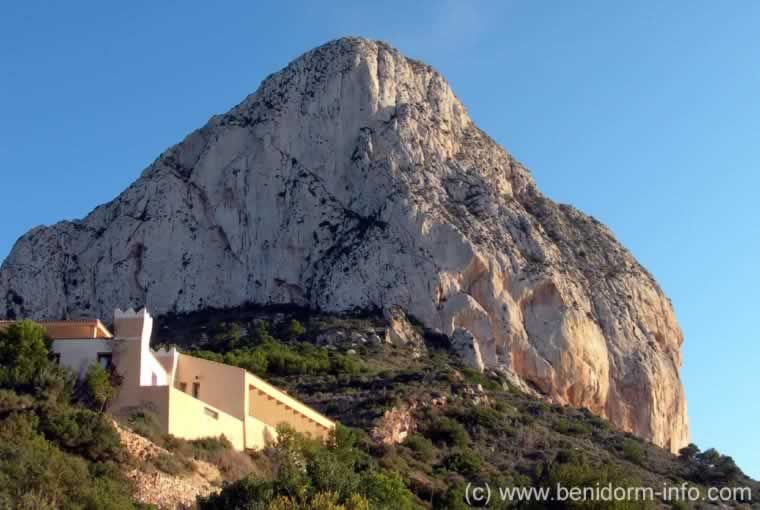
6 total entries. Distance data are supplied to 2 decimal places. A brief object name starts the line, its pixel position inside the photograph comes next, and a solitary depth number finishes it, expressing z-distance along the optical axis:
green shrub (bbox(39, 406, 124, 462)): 36.41
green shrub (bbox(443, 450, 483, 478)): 53.54
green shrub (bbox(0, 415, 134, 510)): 31.78
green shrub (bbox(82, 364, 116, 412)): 41.34
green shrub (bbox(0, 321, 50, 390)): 41.22
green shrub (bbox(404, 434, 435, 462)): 54.50
